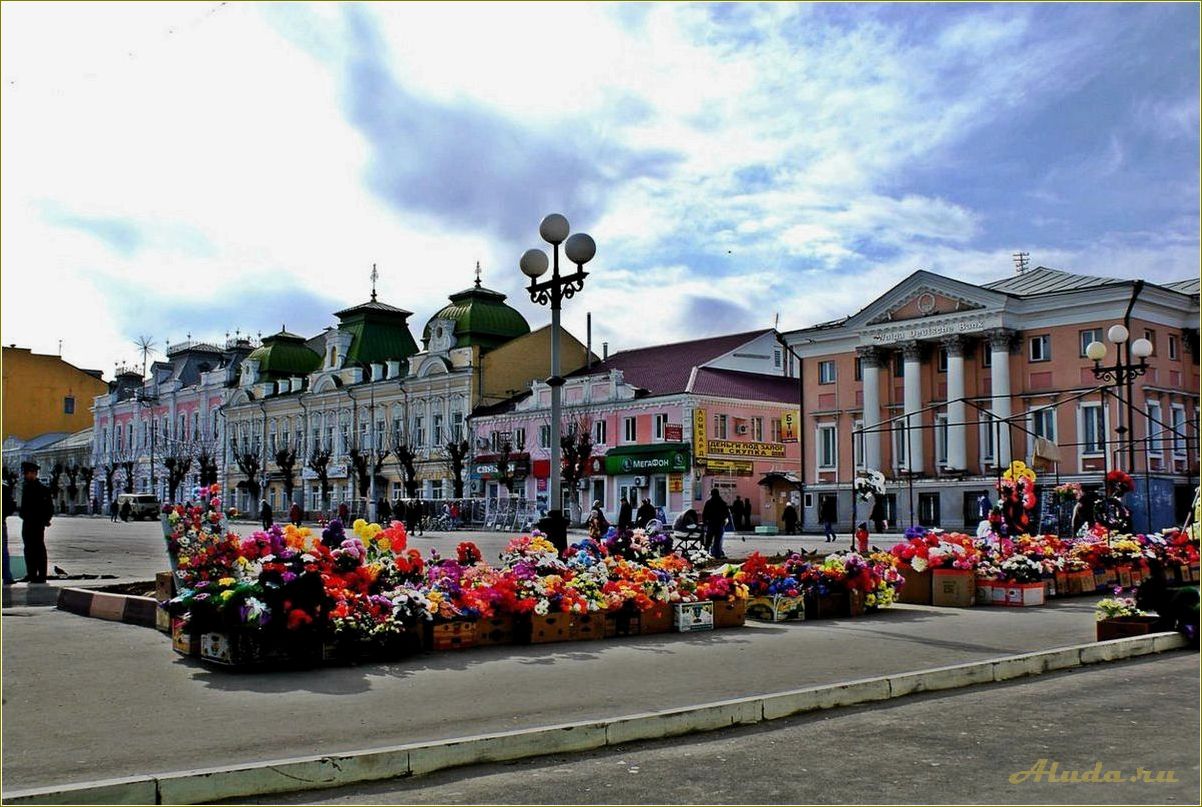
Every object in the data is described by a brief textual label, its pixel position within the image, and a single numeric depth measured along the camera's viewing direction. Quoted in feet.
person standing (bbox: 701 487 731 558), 83.76
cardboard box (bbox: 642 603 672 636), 40.93
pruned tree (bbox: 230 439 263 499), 259.60
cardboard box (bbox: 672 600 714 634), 41.68
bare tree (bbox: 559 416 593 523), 185.68
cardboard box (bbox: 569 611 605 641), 38.81
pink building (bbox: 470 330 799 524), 179.22
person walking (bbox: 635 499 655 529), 101.04
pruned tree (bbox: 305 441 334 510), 241.35
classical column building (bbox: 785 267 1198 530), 138.10
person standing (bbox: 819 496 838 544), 122.53
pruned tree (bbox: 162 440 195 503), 270.63
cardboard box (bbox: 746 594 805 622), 45.55
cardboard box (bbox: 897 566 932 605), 53.26
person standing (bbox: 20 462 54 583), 50.34
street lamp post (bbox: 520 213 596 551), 49.01
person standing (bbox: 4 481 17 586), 48.65
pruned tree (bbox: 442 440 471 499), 210.38
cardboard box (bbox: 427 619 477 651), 35.42
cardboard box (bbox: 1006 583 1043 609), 52.90
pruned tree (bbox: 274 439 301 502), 249.75
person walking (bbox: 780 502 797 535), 157.07
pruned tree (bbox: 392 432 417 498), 218.79
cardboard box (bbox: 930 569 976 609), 52.54
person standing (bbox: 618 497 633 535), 87.35
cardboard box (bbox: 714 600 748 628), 43.24
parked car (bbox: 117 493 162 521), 228.43
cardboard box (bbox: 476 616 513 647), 36.77
